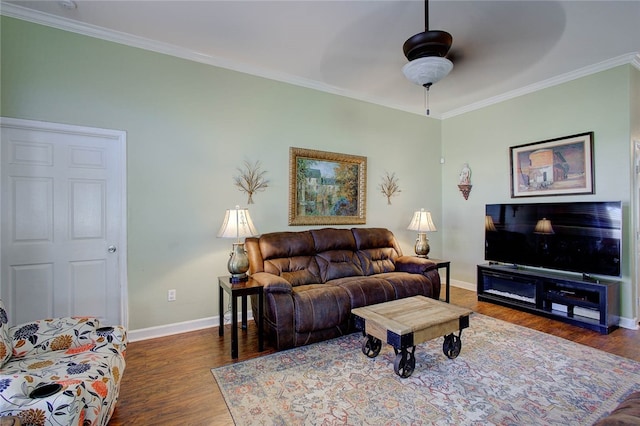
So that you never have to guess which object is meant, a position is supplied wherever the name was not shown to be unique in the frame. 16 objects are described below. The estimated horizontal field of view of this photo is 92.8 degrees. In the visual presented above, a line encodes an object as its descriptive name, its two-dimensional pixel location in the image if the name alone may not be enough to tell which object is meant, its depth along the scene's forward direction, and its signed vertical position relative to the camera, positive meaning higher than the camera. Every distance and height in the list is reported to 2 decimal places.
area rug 1.88 -1.24
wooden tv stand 3.24 -0.98
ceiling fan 2.39 +1.33
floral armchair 1.22 -0.80
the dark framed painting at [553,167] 3.66 +0.60
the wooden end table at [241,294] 2.67 -0.72
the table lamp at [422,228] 4.34 -0.21
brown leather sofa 2.78 -0.72
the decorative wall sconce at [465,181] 4.95 +0.52
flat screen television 3.30 -0.28
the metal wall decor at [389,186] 4.73 +0.44
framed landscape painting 3.91 +0.36
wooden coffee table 2.26 -0.87
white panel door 2.62 -0.06
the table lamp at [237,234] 2.93 -0.19
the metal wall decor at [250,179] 3.55 +0.41
